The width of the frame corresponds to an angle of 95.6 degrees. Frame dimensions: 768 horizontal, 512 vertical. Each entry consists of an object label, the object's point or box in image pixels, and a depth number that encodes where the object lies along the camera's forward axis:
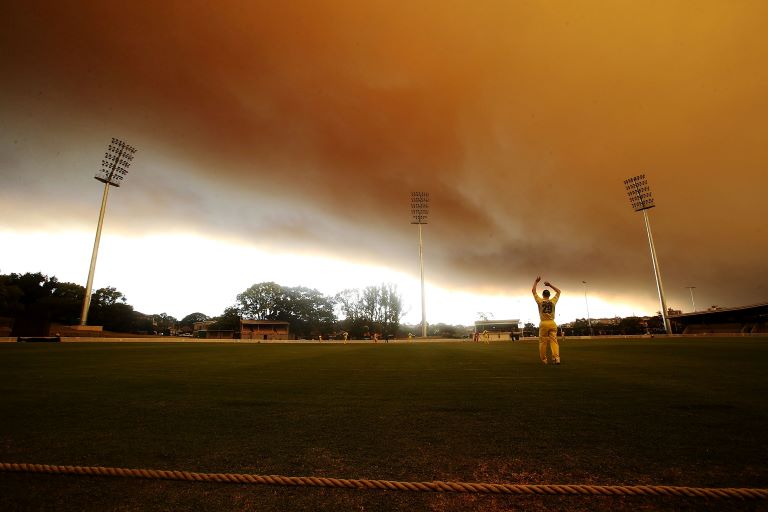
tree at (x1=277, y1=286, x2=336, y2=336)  93.69
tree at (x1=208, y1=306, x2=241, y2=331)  89.88
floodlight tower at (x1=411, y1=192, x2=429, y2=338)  63.41
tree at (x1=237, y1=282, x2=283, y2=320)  94.56
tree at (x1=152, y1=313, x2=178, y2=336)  136.25
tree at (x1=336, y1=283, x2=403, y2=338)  86.62
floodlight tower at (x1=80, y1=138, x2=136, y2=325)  46.09
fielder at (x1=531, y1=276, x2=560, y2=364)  9.70
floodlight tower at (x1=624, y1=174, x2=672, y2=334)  50.75
